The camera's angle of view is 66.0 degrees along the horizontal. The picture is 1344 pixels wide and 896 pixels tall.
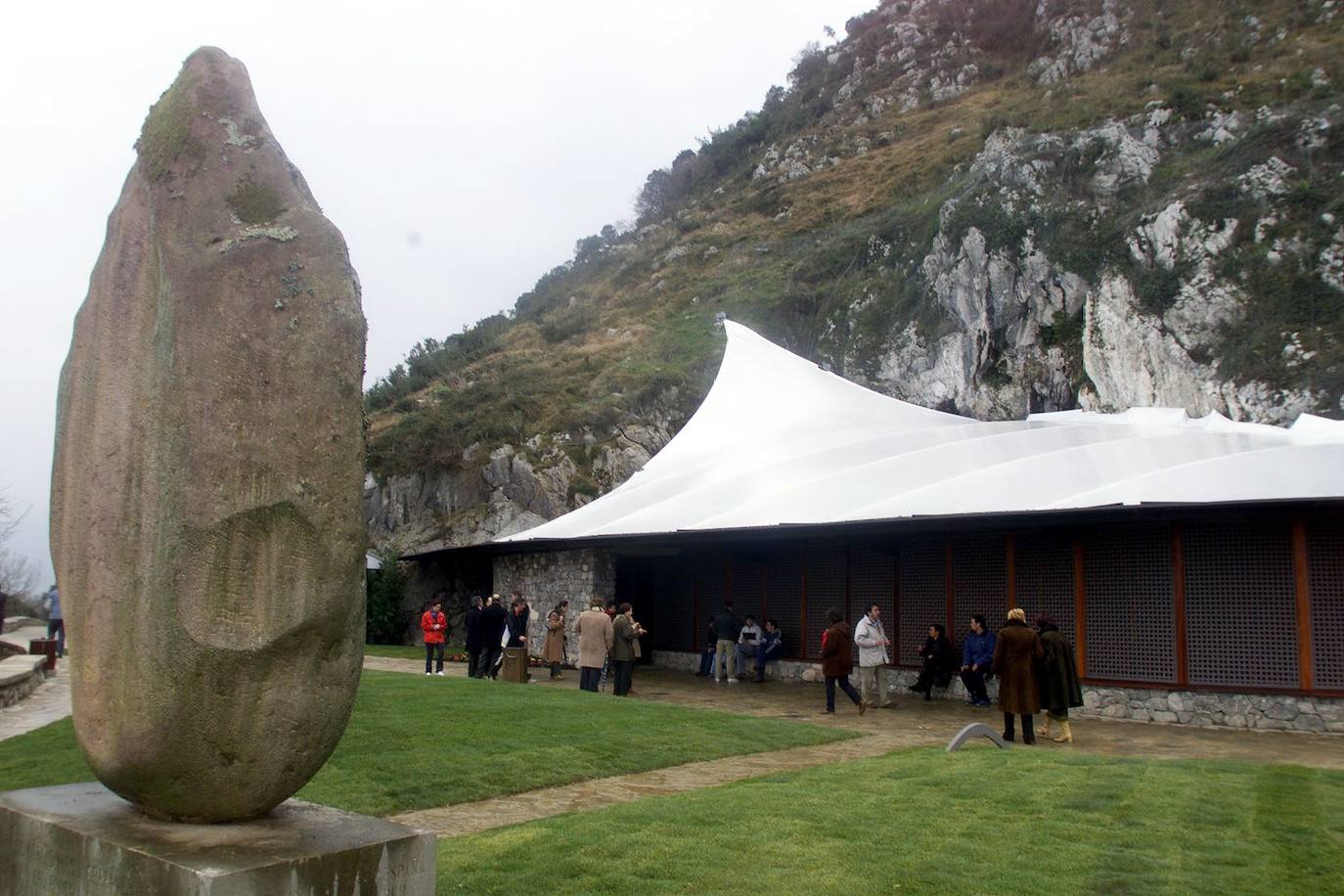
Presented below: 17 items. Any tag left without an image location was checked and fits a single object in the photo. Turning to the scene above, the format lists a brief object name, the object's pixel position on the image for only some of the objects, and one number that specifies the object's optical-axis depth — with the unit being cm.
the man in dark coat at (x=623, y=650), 1385
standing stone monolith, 351
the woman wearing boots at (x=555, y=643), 1703
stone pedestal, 318
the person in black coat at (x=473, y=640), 1606
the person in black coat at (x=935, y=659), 1434
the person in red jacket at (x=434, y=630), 1673
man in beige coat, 1348
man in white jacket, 1300
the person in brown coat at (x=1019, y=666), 1009
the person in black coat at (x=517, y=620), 1717
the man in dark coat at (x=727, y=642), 1672
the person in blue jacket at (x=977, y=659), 1348
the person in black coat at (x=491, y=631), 1591
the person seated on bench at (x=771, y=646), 1705
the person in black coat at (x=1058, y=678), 1027
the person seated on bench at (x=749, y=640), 1698
